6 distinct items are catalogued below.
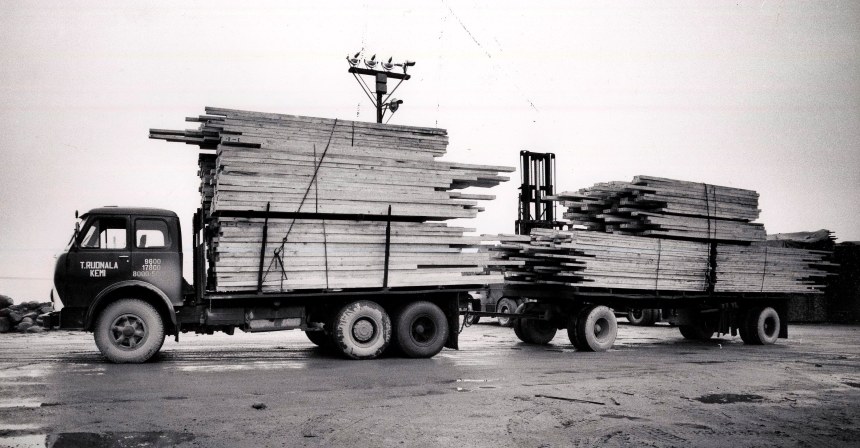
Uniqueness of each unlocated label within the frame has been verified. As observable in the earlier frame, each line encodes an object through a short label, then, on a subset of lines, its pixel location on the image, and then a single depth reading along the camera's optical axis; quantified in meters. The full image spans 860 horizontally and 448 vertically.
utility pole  23.59
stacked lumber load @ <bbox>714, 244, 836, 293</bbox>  16.89
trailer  14.86
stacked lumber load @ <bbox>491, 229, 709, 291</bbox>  14.68
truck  11.25
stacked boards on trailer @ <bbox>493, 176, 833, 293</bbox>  14.91
